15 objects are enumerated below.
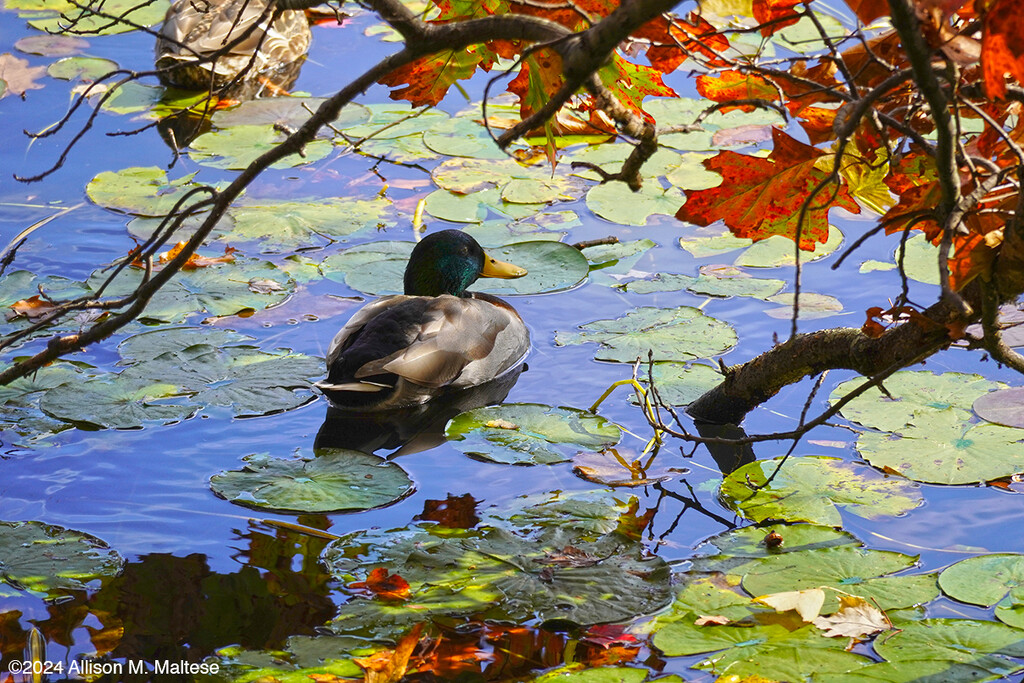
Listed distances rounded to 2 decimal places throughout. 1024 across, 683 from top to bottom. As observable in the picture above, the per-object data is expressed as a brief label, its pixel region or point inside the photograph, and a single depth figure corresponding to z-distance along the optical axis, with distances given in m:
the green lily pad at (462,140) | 12.07
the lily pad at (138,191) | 10.76
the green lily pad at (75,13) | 15.21
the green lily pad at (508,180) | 11.21
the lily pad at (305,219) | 10.37
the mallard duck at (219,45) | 13.54
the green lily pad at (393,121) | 12.56
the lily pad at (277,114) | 12.82
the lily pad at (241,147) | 11.77
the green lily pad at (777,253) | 9.95
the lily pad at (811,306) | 9.07
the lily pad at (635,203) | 10.67
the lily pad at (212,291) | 9.10
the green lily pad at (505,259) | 9.73
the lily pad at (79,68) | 14.00
